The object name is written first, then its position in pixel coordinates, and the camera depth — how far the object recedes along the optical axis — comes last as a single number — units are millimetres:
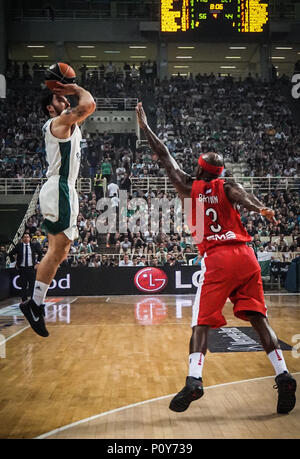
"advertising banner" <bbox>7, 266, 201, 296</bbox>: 16297
